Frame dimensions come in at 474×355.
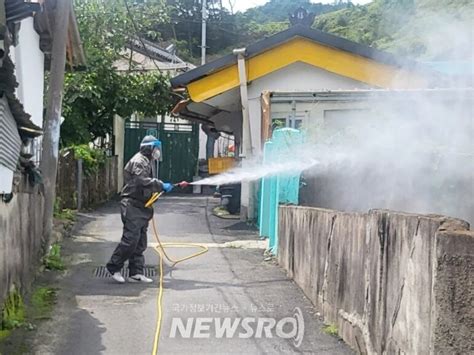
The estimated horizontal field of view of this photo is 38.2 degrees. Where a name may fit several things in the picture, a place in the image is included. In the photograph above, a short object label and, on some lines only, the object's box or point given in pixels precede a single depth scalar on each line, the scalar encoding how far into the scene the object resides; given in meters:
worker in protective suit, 8.45
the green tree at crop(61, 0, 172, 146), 19.91
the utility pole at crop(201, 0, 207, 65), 32.80
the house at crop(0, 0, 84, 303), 6.16
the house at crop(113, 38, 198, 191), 26.03
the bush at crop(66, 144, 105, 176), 17.36
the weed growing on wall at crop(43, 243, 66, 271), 9.16
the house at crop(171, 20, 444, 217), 13.38
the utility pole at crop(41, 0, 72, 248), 9.72
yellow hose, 6.13
